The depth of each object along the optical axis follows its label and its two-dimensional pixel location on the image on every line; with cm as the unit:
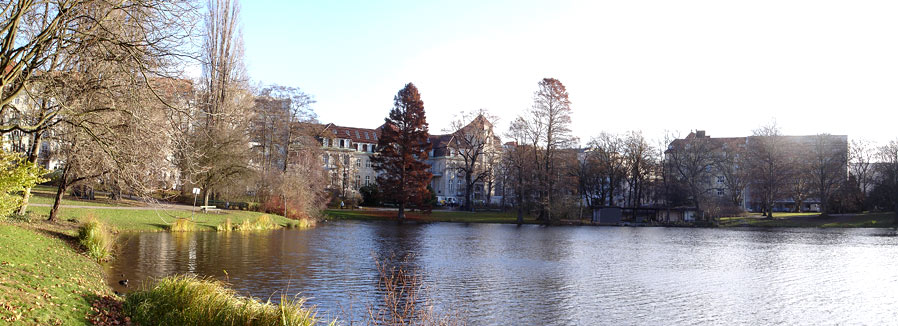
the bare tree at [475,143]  6812
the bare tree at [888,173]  5925
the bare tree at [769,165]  6275
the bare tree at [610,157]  6975
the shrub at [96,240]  1812
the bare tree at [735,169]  6650
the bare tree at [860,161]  6938
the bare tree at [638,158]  6819
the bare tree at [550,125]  5772
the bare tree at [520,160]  5731
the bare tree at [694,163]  6419
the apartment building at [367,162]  7850
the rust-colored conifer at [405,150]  5825
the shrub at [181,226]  3175
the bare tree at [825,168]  6475
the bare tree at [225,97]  3994
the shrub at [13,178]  1145
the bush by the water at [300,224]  4220
